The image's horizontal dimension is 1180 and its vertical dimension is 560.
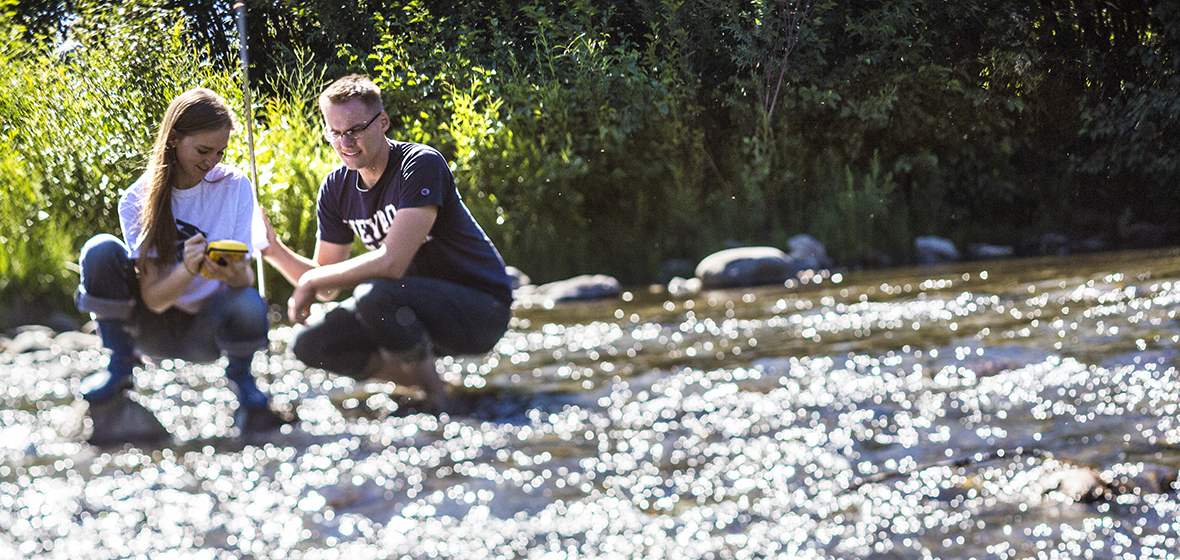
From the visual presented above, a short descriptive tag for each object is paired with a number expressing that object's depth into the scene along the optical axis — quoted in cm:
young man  570
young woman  581
